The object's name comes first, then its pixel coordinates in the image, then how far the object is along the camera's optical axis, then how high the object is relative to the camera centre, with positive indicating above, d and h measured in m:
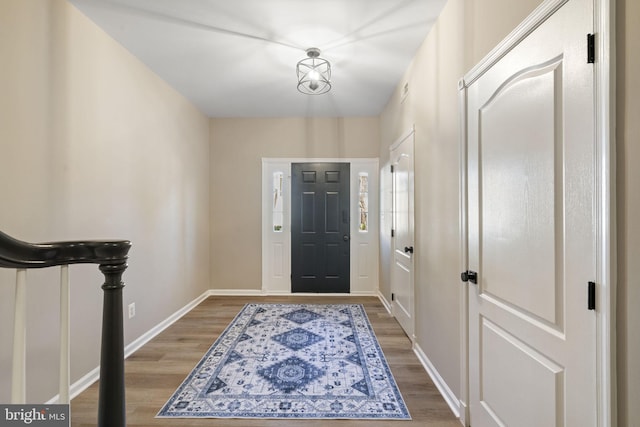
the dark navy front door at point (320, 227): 4.75 -0.16
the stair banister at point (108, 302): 0.89 -0.26
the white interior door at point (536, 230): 1.04 -0.06
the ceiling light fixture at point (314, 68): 2.85 +1.47
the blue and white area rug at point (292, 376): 1.99 -1.22
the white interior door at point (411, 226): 2.90 -0.11
